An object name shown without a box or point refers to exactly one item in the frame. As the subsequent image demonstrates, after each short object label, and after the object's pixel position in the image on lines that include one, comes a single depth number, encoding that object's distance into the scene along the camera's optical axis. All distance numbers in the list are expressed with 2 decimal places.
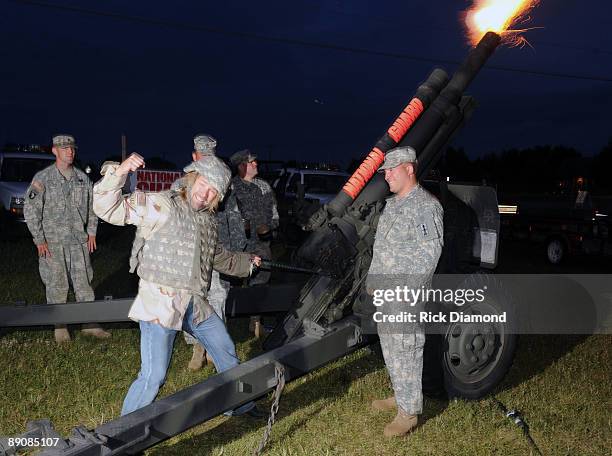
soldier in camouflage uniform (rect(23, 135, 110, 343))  6.39
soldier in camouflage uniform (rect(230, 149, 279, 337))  6.91
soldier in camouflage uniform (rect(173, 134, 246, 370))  5.53
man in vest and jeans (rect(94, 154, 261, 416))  3.47
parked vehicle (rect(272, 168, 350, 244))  15.92
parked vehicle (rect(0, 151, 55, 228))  15.20
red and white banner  10.04
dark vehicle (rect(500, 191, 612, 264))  13.09
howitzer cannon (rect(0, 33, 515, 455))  4.33
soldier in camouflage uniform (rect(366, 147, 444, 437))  4.18
